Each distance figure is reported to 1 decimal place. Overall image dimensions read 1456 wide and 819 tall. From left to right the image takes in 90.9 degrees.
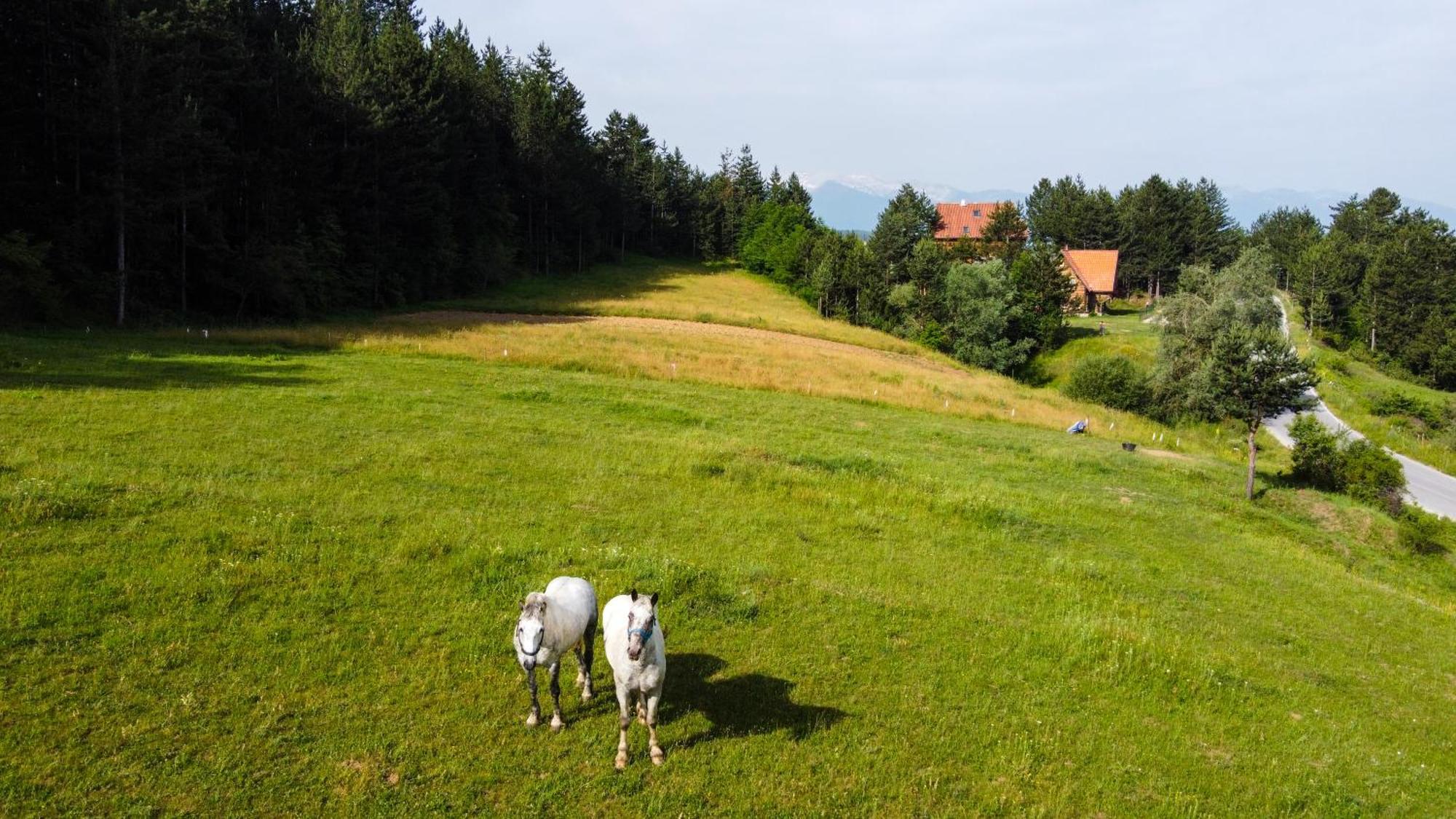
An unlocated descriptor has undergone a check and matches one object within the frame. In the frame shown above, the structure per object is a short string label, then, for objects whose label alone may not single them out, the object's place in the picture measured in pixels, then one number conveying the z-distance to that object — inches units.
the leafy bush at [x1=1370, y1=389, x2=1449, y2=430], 2241.6
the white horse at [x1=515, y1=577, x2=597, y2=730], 326.6
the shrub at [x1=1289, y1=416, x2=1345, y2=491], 1316.4
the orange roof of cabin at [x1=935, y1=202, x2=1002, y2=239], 5044.3
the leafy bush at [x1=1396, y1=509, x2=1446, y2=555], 1085.8
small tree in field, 1218.6
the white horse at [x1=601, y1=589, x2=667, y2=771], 319.3
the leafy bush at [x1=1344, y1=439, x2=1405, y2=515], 1249.4
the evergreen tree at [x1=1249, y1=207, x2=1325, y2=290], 4744.1
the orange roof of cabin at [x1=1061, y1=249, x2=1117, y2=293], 4065.0
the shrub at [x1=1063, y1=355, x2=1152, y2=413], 2244.1
